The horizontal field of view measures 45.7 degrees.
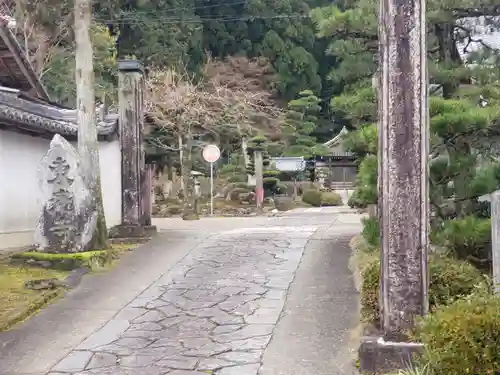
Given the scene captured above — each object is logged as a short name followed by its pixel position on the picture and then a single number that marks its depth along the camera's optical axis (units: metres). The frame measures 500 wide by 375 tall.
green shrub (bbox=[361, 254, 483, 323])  5.65
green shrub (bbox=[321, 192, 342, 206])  30.59
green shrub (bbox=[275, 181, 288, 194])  29.32
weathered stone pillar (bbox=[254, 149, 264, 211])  25.22
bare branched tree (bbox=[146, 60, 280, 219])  25.05
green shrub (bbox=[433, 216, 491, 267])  6.25
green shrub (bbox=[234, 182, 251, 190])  27.75
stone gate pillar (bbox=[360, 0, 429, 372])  5.03
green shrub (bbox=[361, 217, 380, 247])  7.87
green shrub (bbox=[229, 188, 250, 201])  27.52
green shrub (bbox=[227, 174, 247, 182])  28.61
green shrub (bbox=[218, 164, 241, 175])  29.48
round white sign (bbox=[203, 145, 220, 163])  22.84
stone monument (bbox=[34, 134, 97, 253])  9.91
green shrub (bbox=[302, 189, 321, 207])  29.98
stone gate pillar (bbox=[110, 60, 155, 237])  12.66
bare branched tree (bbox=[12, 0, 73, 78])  21.55
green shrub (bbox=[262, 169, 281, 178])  29.12
